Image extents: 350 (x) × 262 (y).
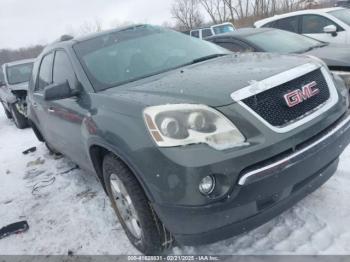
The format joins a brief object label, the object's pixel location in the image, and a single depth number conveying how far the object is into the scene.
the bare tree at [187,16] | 42.16
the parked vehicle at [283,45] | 5.10
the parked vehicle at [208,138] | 2.18
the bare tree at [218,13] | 38.46
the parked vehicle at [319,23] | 7.48
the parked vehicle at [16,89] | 9.18
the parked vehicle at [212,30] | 17.92
